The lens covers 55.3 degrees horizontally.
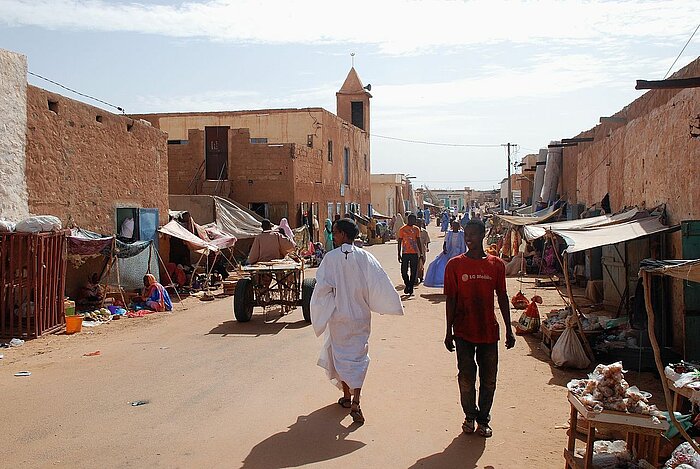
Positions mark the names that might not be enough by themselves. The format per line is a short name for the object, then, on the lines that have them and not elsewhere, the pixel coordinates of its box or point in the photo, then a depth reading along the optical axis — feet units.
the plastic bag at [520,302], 43.52
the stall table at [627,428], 14.33
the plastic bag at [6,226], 33.55
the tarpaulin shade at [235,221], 65.77
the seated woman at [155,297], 44.78
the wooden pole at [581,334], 26.92
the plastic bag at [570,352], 26.63
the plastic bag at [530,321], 34.68
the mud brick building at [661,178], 25.89
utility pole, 153.14
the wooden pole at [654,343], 13.43
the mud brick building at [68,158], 36.11
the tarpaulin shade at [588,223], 32.81
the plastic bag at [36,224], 33.96
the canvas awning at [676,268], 16.22
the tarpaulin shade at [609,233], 26.96
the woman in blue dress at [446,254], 48.91
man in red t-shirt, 18.25
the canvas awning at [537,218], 54.05
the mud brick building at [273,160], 81.35
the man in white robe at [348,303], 20.24
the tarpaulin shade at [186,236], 52.06
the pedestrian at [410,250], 49.37
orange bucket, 36.50
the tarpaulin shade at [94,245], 39.19
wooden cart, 37.14
